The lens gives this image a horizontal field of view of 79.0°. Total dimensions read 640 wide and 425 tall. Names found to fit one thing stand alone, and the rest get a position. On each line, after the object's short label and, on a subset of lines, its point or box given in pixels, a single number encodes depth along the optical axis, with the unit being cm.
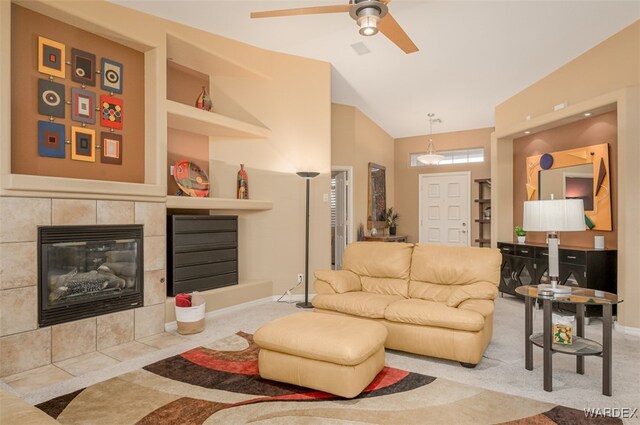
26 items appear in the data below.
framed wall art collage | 337
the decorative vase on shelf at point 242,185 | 509
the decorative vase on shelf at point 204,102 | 468
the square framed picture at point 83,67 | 355
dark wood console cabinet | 431
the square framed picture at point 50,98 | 333
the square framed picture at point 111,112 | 375
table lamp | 278
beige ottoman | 243
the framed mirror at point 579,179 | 458
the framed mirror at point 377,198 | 752
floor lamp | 509
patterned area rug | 225
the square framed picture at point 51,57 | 333
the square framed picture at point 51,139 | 334
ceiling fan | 261
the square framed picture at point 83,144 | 355
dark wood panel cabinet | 425
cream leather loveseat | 300
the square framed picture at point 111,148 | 377
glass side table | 254
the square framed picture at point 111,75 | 376
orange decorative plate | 458
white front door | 802
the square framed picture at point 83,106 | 354
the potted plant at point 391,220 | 829
